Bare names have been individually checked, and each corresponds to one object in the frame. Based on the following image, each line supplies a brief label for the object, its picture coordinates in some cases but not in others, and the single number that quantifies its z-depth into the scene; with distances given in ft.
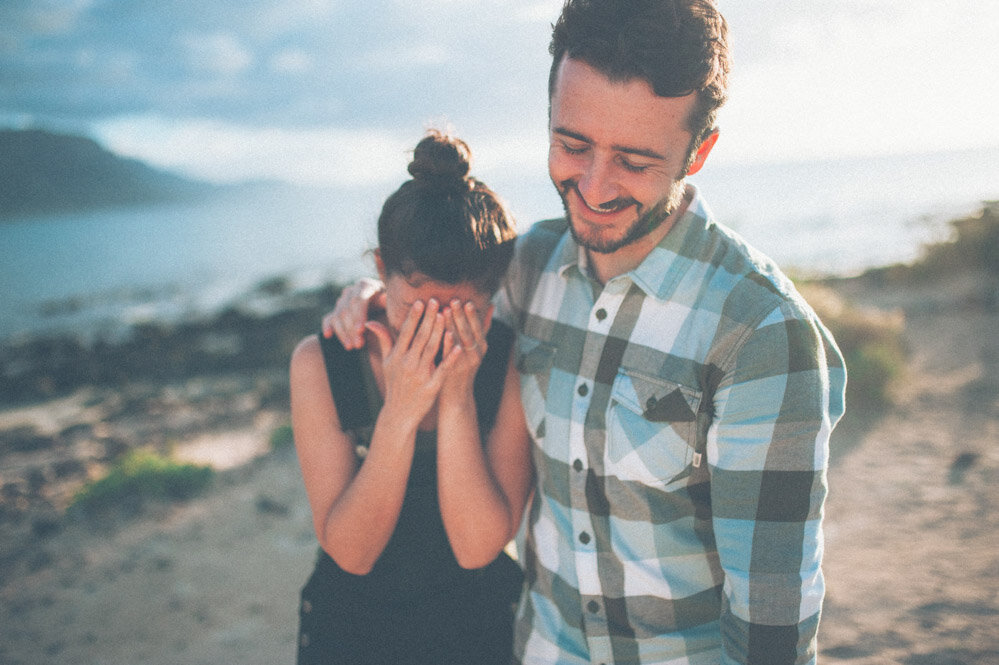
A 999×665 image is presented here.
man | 3.09
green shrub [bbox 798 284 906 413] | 16.20
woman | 3.55
